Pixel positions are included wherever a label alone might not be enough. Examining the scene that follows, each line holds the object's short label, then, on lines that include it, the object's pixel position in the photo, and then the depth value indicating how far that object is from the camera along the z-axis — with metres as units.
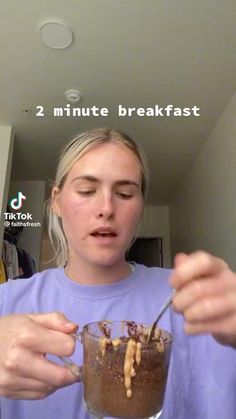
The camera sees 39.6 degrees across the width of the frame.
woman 0.41
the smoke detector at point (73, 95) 1.83
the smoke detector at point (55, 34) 1.38
